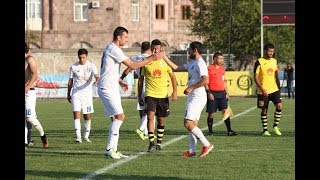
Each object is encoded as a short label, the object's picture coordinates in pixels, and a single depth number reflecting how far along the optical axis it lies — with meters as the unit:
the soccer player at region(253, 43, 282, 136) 23.14
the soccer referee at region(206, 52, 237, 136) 24.09
